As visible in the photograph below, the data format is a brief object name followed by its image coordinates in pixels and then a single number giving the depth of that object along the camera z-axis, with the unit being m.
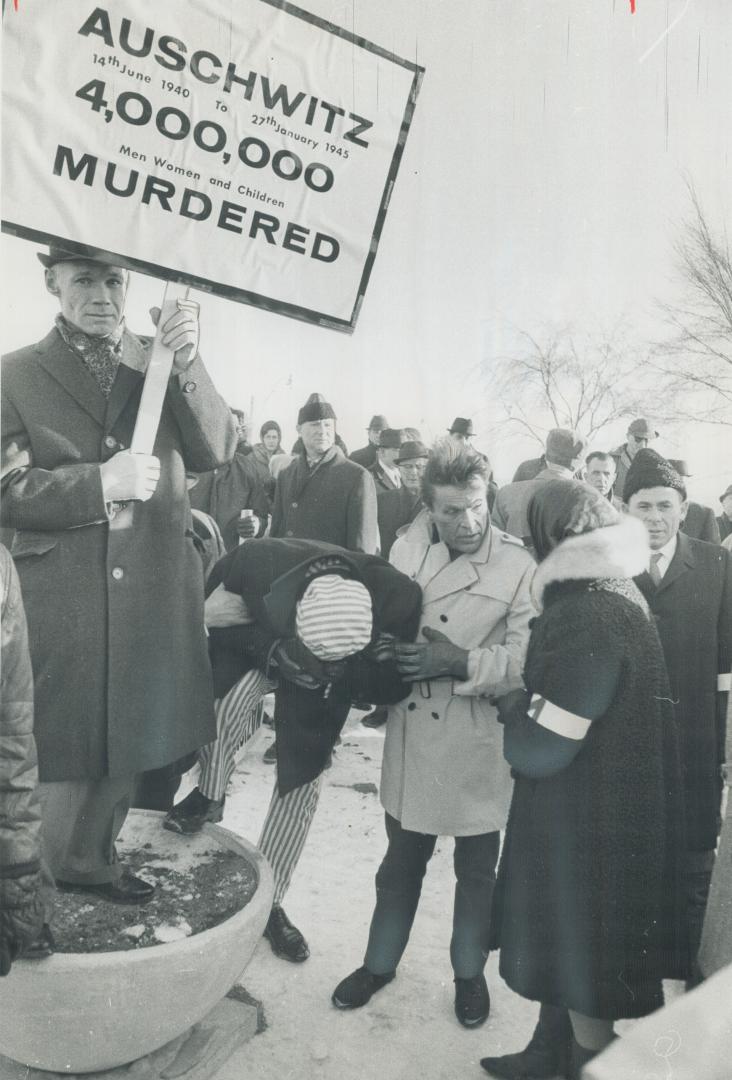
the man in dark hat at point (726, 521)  5.44
